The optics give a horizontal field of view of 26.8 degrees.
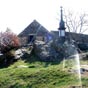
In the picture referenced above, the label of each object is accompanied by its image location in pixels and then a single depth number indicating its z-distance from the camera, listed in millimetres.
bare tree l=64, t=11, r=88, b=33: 34850
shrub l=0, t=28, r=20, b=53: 17512
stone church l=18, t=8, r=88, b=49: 22737
